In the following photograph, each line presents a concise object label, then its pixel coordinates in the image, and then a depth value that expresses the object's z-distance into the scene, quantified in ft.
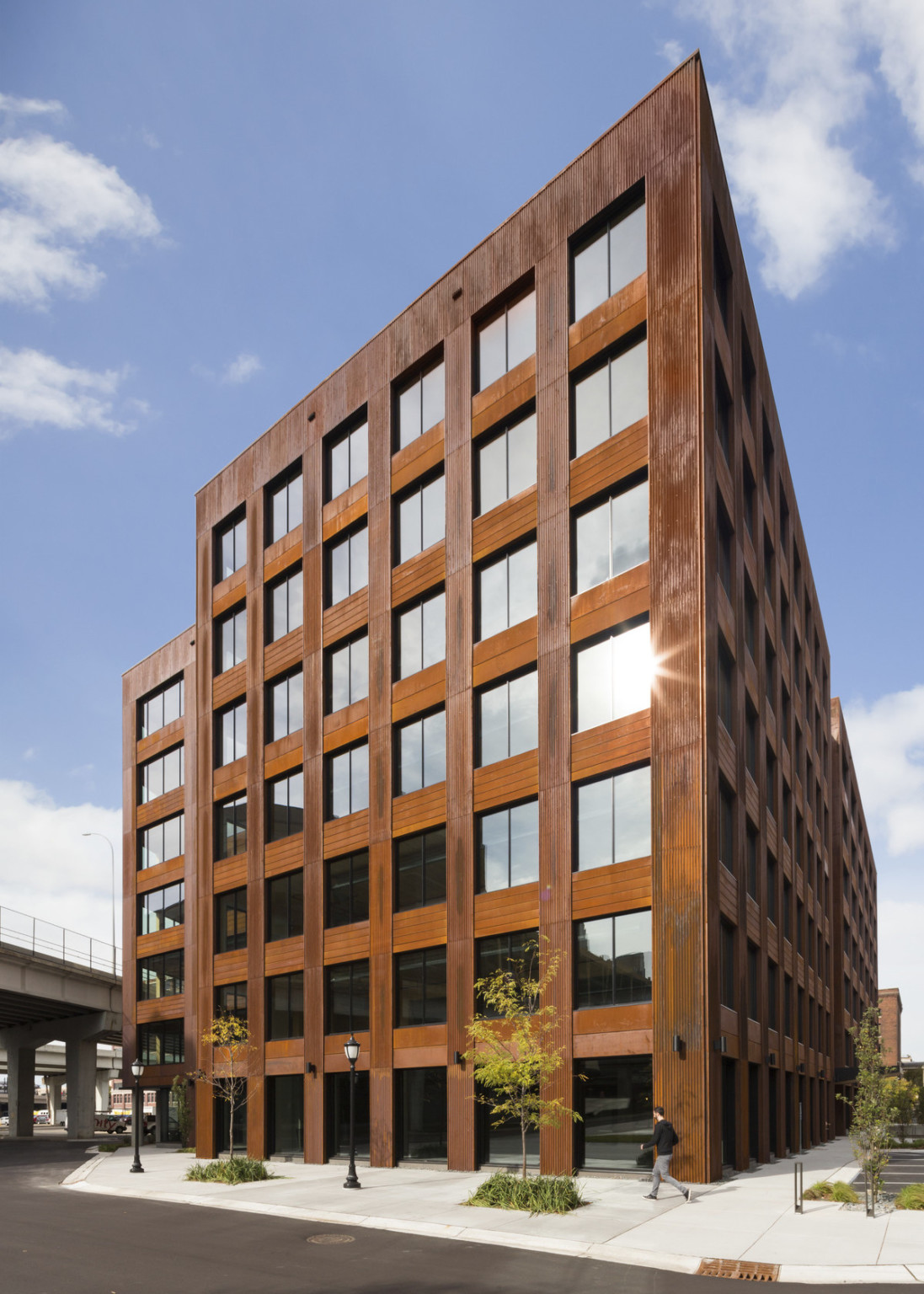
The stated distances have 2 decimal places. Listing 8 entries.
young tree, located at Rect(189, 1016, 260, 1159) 129.08
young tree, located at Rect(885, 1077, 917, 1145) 84.28
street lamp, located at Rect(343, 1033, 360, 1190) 91.45
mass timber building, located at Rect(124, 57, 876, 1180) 90.07
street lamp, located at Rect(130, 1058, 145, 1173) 118.96
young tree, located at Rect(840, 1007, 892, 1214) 70.28
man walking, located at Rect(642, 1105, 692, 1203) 74.84
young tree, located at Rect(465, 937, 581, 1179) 79.87
